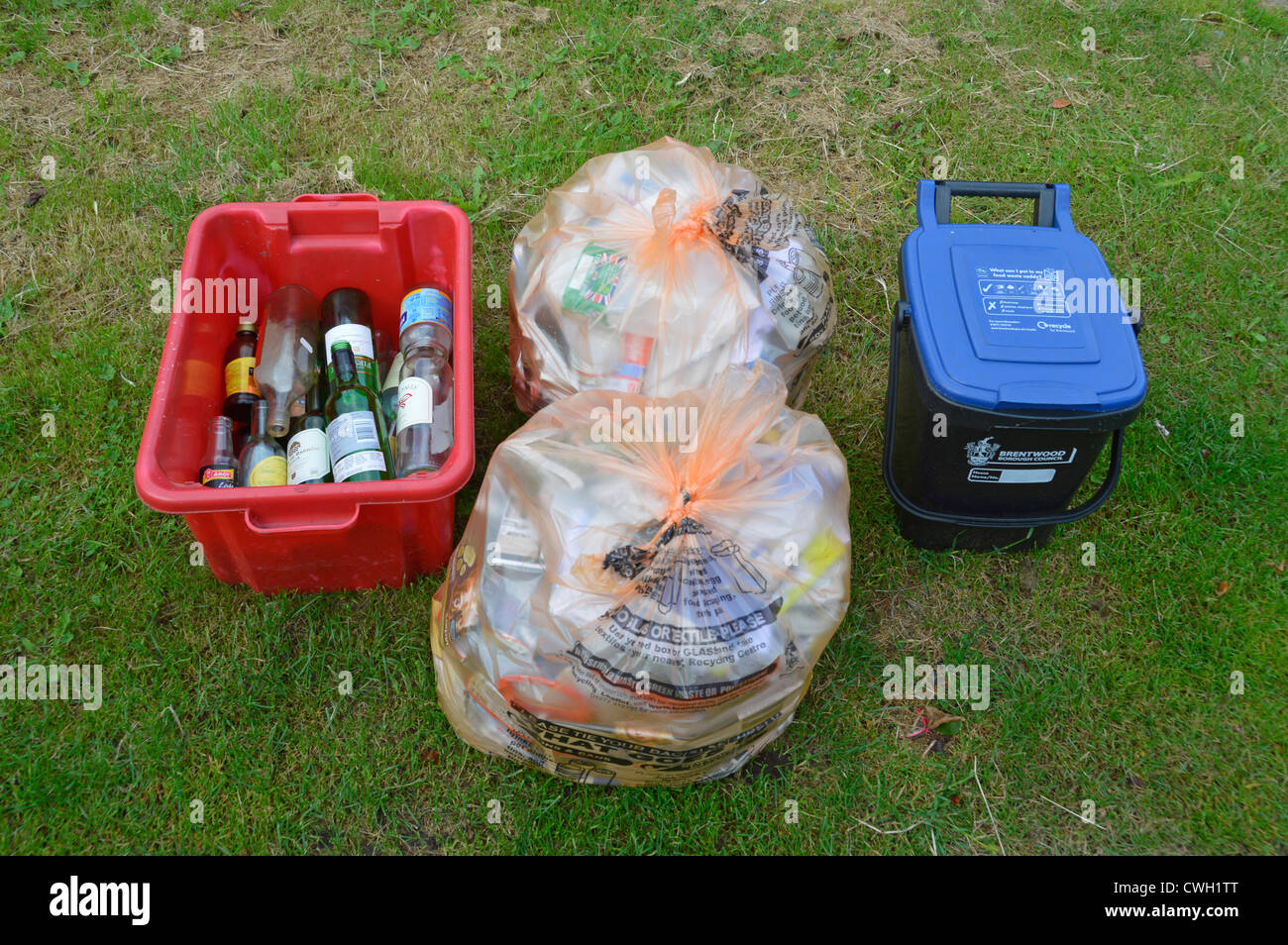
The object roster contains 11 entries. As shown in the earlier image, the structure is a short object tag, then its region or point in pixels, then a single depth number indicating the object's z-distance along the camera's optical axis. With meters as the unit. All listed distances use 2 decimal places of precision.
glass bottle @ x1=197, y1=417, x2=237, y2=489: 2.09
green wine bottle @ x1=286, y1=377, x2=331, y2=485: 1.97
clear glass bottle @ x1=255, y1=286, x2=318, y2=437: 2.21
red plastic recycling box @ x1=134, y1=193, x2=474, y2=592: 1.78
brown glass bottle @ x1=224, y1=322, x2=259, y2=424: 2.20
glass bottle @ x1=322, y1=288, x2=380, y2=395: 2.21
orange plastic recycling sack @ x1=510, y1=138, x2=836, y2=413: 1.97
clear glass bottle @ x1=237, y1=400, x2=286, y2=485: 2.03
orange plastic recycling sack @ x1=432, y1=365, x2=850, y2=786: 1.58
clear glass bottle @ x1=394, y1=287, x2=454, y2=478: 2.03
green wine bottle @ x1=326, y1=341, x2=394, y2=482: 1.94
